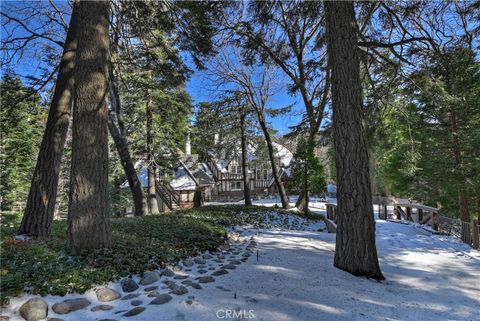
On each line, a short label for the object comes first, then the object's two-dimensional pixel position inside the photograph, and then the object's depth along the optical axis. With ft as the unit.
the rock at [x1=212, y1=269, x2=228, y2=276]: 12.70
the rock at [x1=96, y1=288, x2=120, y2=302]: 9.49
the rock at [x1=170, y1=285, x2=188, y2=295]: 10.05
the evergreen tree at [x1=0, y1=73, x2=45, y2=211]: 43.78
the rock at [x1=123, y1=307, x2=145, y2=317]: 8.54
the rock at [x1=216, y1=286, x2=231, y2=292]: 10.66
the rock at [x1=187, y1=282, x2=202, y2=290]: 10.79
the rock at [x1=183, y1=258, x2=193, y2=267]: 13.74
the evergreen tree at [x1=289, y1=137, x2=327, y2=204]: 41.45
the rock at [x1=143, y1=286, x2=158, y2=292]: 10.41
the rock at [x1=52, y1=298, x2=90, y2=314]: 8.52
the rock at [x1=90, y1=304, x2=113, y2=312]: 8.83
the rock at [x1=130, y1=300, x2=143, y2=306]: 9.27
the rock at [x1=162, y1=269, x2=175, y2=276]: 12.08
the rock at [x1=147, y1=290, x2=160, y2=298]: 9.87
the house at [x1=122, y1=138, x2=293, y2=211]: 76.92
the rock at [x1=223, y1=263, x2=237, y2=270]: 13.64
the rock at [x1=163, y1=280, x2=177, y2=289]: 10.71
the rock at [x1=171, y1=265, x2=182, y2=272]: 12.90
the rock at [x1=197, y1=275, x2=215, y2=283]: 11.60
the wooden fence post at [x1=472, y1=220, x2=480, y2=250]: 23.90
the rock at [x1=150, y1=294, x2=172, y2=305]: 9.30
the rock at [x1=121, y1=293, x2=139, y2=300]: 9.72
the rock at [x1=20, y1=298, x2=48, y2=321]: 8.01
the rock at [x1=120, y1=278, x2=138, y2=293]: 10.29
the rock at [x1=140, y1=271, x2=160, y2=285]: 11.02
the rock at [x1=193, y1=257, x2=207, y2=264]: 14.45
